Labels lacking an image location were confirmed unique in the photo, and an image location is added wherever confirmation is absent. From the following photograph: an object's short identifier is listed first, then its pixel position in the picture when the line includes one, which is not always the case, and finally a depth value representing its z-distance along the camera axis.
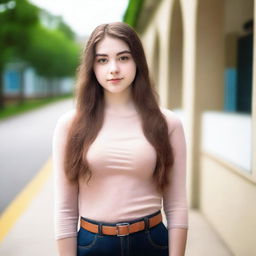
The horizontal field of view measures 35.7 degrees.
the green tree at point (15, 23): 23.14
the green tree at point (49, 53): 30.88
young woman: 1.84
